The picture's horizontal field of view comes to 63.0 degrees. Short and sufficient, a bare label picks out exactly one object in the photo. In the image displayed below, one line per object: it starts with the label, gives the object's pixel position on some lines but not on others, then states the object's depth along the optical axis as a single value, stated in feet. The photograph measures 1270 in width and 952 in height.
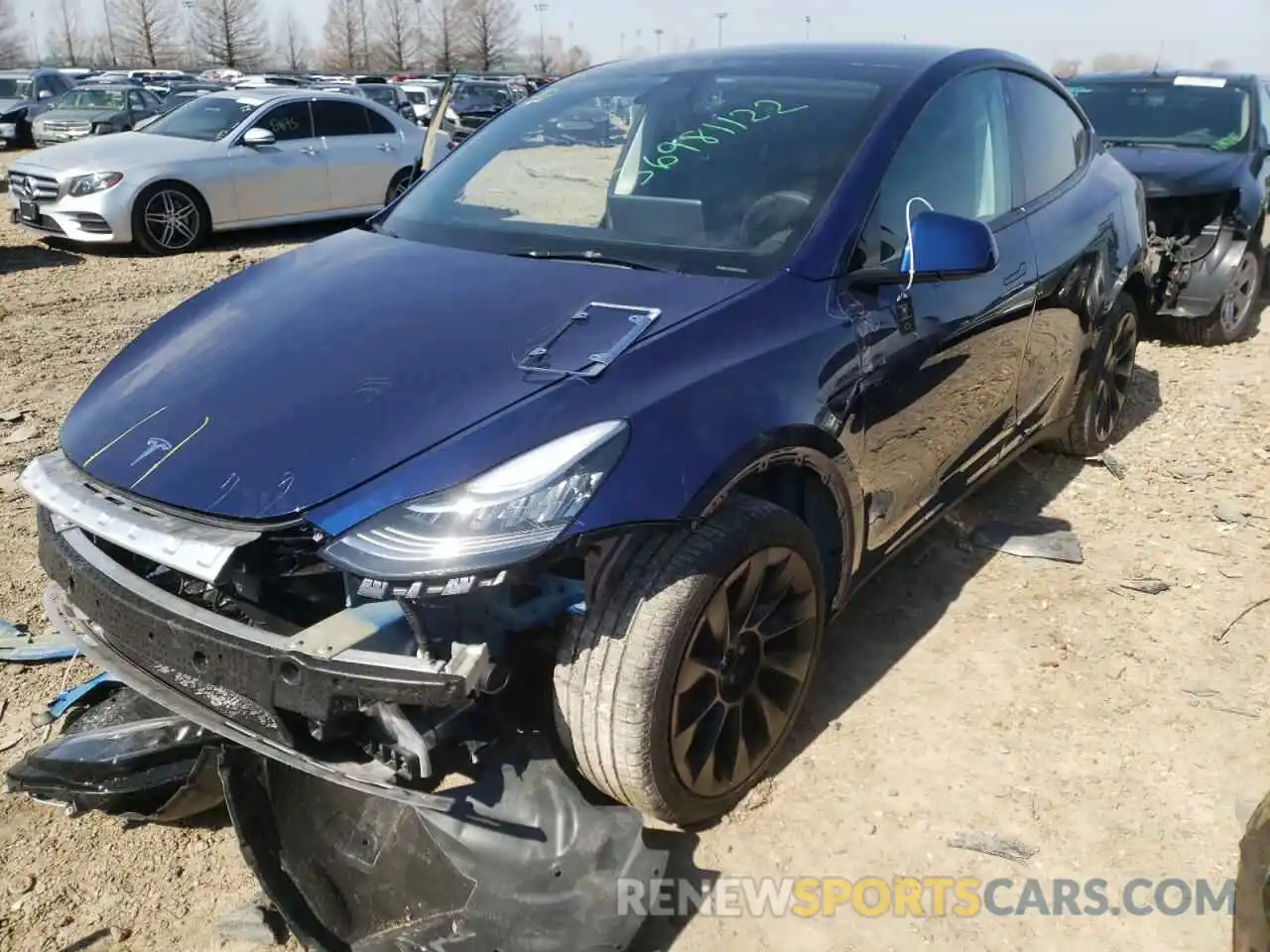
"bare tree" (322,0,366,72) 278.65
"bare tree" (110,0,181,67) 257.55
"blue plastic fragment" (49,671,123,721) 9.20
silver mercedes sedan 29.76
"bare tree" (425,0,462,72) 271.90
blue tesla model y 6.38
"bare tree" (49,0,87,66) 279.61
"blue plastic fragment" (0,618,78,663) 10.29
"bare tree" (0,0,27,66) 233.96
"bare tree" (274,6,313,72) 280.25
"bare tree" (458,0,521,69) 266.98
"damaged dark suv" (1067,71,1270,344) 21.02
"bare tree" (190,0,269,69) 251.60
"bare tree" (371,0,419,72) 275.59
